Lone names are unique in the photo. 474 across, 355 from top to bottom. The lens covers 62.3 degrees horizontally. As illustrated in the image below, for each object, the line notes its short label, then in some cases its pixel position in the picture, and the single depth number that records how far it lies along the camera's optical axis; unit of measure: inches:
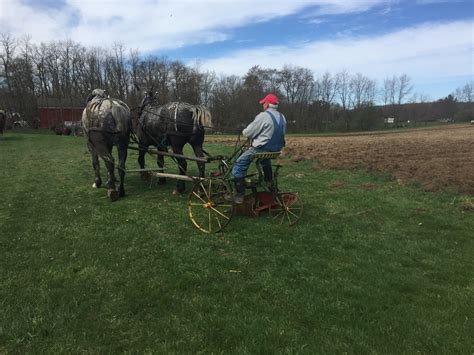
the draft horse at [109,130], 370.0
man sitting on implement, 274.8
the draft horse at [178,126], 383.6
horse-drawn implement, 294.5
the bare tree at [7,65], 2413.9
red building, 2486.5
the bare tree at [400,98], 4584.2
